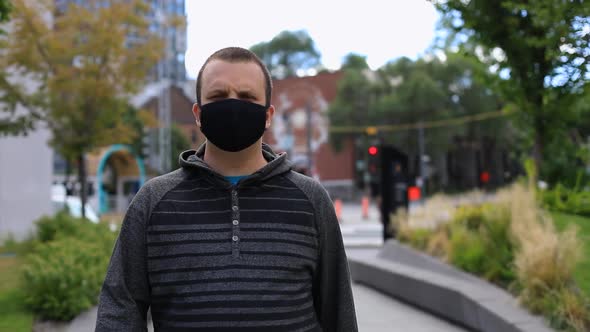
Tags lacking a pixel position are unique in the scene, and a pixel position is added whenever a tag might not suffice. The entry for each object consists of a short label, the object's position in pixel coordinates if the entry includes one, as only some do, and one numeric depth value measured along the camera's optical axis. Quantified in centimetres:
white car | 2047
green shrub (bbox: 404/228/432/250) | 1203
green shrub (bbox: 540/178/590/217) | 1063
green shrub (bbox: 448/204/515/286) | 863
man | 223
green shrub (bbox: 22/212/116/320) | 700
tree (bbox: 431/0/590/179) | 1023
